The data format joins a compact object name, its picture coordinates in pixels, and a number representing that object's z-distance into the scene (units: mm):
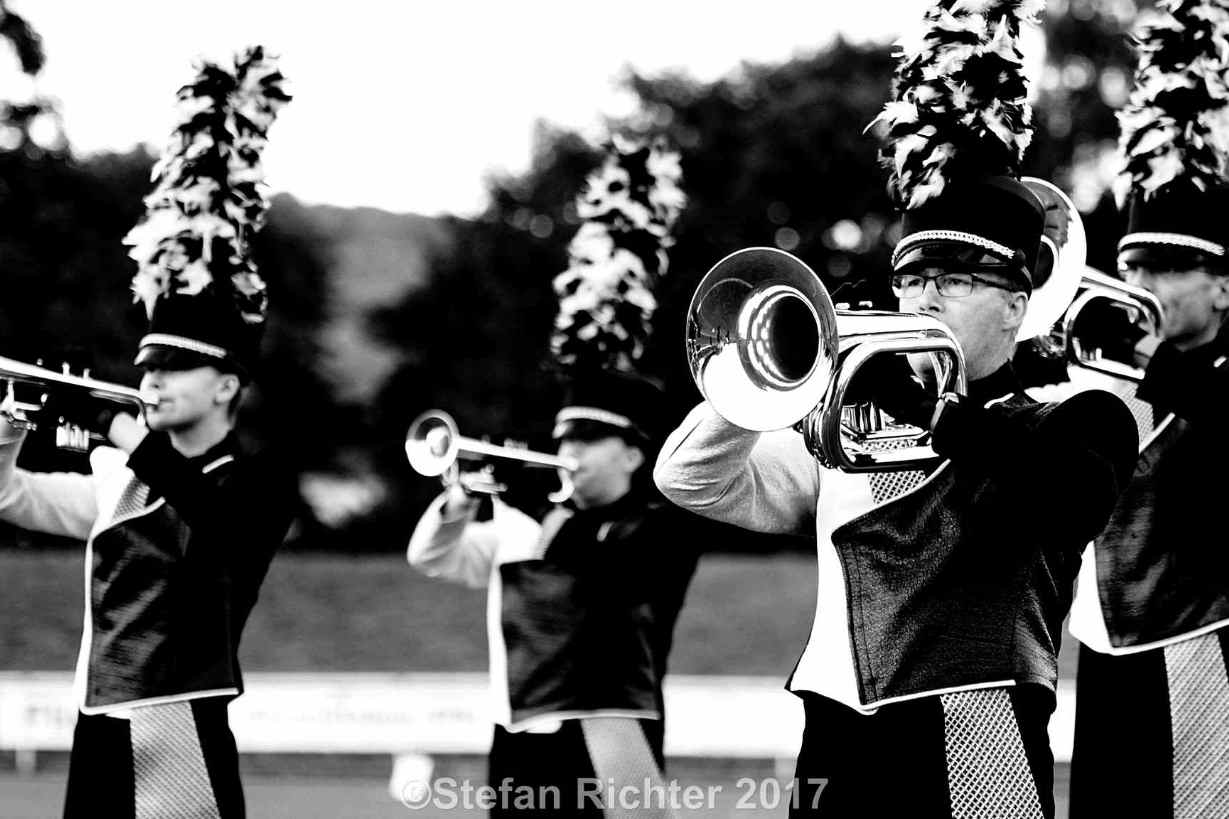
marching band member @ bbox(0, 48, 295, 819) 8914
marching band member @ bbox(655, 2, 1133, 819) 6227
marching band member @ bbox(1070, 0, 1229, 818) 8383
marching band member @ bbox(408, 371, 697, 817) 11281
